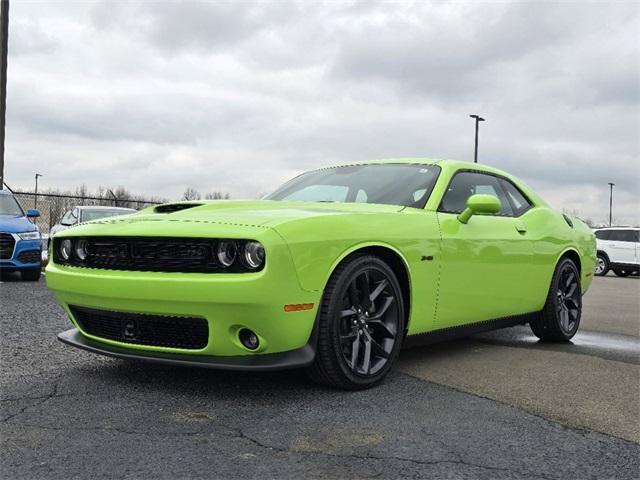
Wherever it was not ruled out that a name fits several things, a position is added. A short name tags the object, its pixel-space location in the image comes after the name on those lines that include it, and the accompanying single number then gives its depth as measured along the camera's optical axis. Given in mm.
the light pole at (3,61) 14758
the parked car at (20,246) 9719
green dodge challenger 3328
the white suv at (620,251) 19516
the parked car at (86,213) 14094
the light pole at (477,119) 34125
